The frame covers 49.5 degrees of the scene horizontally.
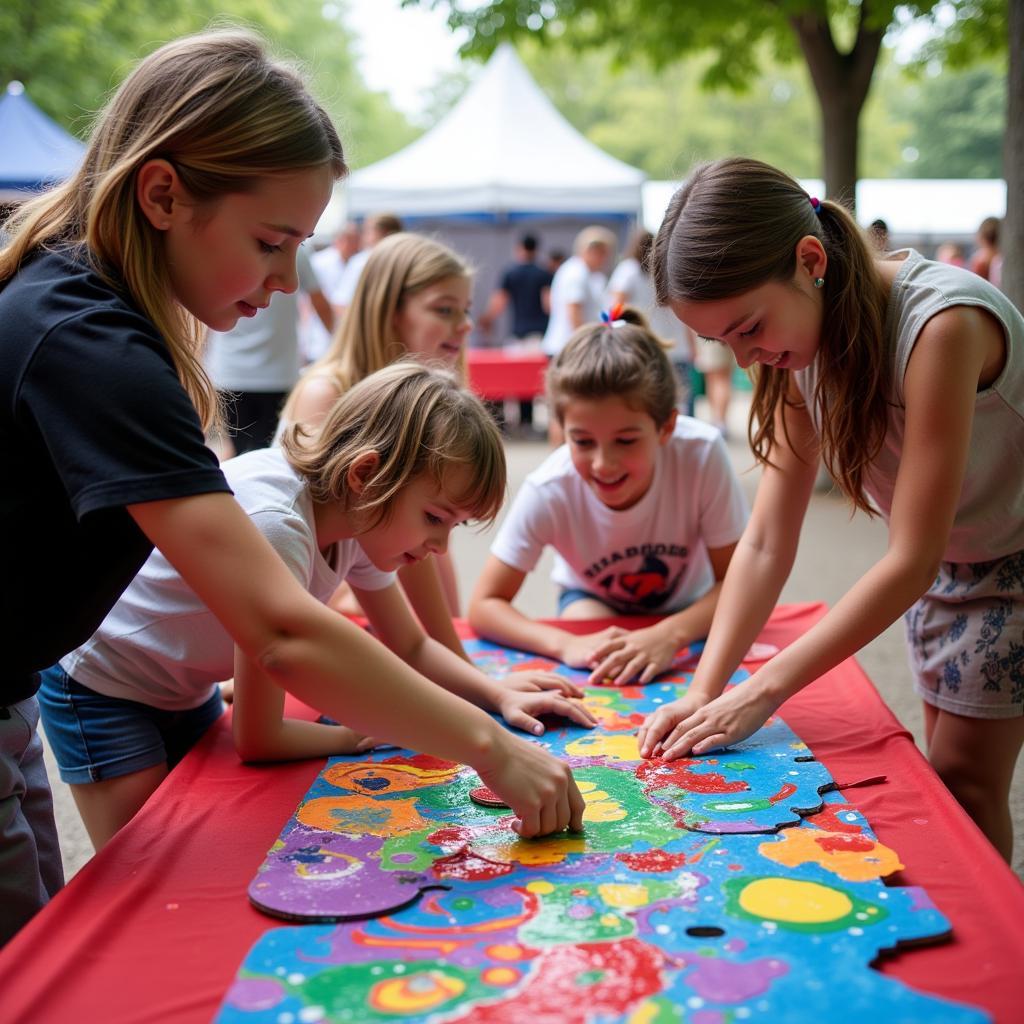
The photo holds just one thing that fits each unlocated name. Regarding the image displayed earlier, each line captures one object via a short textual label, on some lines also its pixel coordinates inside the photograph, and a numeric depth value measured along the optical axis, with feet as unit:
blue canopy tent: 30.99
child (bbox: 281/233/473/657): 9.23
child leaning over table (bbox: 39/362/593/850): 5.38
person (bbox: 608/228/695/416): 23.70
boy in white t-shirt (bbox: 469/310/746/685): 7.55
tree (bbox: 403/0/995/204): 20.20
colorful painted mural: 3.24
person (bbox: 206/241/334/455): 15.03
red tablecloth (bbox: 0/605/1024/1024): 3.33
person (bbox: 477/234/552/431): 32.19
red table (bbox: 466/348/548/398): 28.58
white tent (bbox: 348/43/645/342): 33.12
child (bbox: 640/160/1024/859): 5.20
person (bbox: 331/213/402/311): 19.03
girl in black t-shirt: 3.67
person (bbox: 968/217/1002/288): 27.22
